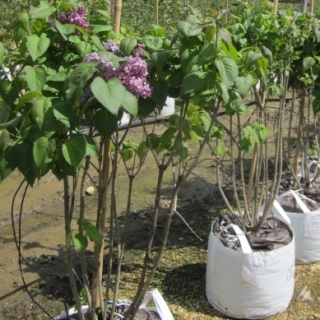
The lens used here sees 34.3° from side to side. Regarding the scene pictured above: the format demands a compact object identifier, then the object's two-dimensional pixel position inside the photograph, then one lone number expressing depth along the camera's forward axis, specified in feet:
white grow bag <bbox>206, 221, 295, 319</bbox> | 8.15
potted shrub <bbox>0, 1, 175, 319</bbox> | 4.10
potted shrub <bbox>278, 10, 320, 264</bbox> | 9.54
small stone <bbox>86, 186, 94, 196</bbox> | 14.32
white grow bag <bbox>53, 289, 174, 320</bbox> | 6.75
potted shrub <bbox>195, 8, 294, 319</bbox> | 8.16
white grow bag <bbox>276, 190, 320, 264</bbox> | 9.93
